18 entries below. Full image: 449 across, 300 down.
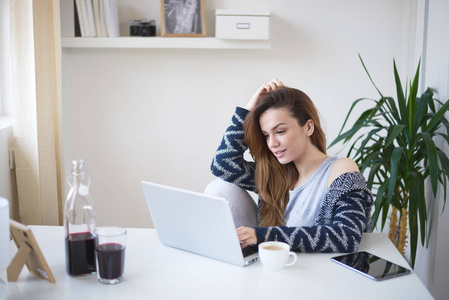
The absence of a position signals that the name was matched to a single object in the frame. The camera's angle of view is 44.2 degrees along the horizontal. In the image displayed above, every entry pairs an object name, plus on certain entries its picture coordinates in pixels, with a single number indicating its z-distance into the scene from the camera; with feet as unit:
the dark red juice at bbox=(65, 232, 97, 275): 4.42
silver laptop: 4.57
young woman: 5.87
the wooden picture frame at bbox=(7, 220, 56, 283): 4.26
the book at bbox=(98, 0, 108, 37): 10.03
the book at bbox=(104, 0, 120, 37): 9.99
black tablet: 4.51
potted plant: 8.16
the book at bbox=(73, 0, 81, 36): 10.38
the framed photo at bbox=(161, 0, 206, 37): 10.19
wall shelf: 10.14
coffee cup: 4.54
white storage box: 10.09
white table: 4.15
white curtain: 8.04
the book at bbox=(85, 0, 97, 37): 9.98
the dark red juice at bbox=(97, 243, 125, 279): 4.27
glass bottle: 4.42
